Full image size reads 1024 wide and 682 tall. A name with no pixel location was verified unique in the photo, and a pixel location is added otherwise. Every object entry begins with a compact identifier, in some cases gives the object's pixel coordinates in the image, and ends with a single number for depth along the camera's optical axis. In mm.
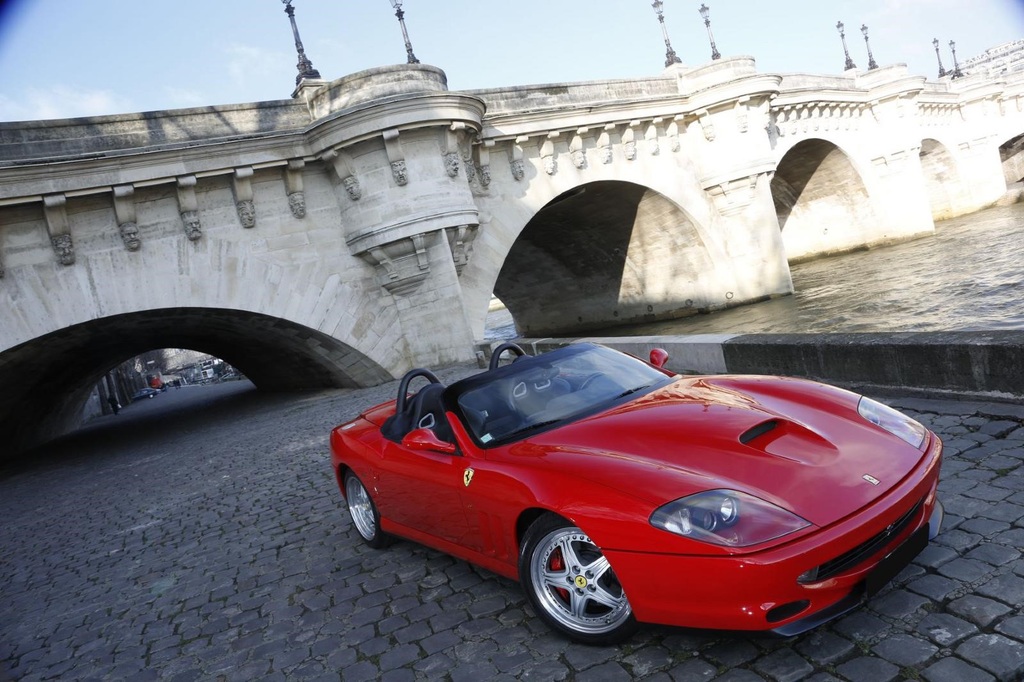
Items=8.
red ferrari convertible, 2451
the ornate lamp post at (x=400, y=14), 18328
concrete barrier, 4820
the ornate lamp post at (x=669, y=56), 23405
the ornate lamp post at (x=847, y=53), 38000
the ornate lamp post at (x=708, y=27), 23109
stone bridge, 13094
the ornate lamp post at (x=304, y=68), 15958
